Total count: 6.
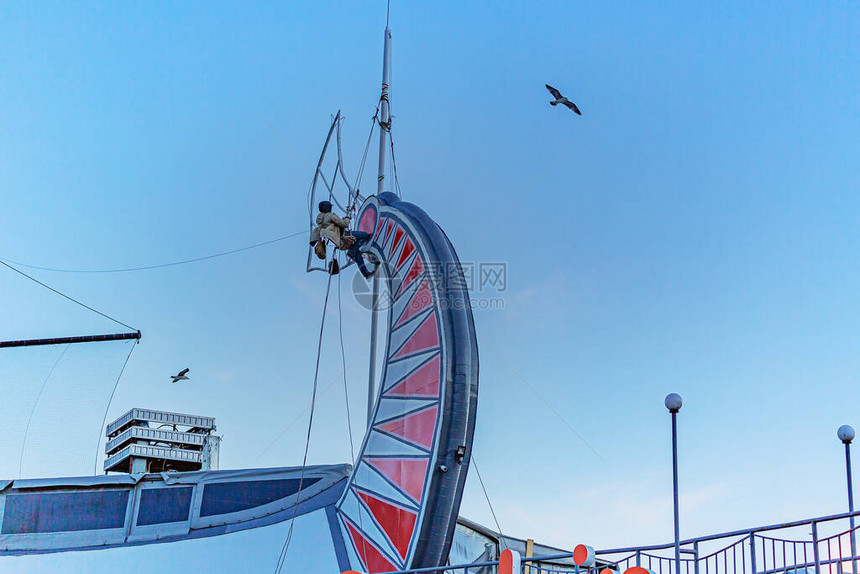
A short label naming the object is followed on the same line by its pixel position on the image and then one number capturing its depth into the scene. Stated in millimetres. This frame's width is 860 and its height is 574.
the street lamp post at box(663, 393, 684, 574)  15537
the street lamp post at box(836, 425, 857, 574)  16109
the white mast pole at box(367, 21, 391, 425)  25630
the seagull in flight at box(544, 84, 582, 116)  24031
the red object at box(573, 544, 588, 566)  14930
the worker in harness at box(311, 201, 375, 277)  22469
